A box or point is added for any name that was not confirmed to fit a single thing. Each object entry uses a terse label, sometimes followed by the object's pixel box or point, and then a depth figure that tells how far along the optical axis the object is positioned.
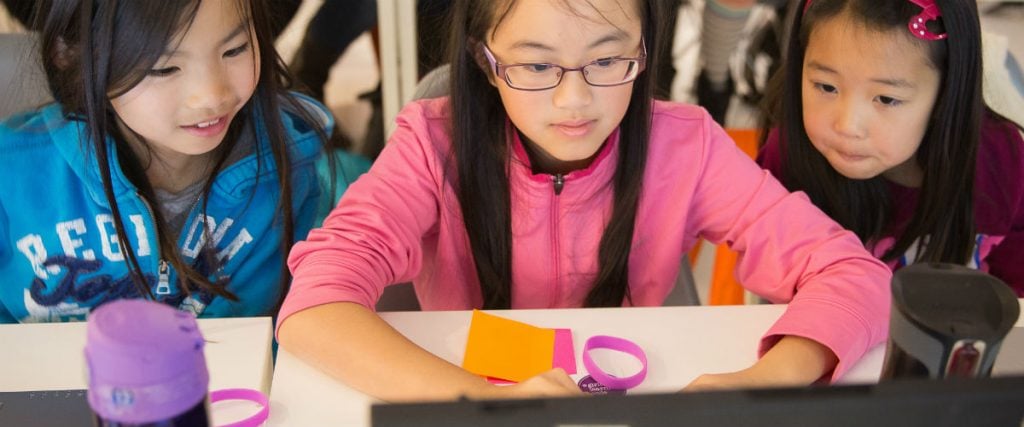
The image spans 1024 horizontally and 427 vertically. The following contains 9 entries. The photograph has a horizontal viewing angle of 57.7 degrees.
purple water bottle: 0.45
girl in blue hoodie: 1.08
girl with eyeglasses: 0.93
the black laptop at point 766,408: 0.42
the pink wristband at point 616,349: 0.89
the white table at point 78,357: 0.88
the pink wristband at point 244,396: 0.83
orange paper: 0.91
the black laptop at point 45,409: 0.82
